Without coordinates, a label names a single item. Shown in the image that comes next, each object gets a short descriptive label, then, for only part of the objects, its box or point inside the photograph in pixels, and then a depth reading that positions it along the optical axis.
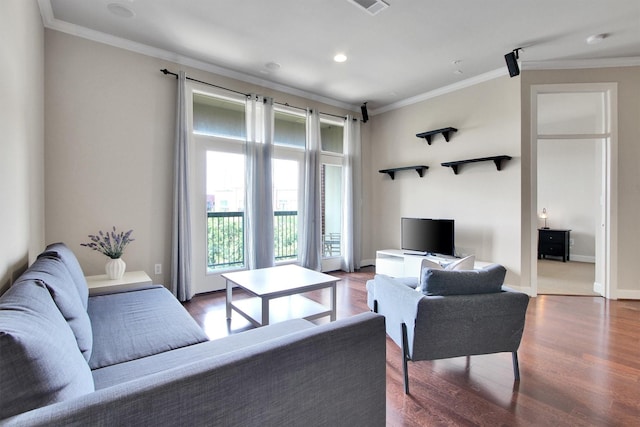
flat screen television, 4.35
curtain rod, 3.61
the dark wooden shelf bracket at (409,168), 4.94
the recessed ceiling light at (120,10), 2.75
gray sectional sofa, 0.78
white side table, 2.72
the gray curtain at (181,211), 3.61
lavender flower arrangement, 3.03
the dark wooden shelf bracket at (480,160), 3.99
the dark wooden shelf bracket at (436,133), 4.55
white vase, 2.98
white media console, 4.42
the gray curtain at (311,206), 4.82
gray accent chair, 1.85
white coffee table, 2.63
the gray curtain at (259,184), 4.20
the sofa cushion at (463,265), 2.21
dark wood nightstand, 6.31
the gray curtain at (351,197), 5.35
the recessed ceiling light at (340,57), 3.65
